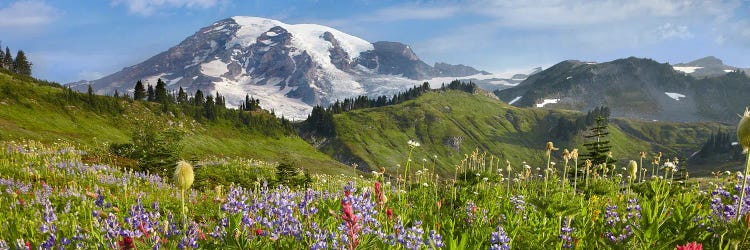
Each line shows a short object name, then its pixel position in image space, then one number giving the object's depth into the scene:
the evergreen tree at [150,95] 163.88
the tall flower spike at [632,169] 7.62
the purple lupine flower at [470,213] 6.94
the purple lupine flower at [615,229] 4.55
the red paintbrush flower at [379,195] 4.93
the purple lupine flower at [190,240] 4.33
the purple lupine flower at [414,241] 3.82
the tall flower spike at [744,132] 3.69
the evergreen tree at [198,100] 176.26
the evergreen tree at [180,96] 187.12
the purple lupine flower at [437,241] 3.81
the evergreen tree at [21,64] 176.50
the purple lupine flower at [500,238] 4.34
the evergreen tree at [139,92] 153.38
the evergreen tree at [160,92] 157.59
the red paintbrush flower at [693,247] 2.99
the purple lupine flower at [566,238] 5.19
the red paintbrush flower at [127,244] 3.40
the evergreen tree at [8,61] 173.71
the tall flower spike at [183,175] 4.29
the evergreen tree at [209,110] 153.88
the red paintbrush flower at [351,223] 3.24
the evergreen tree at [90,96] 114.65
